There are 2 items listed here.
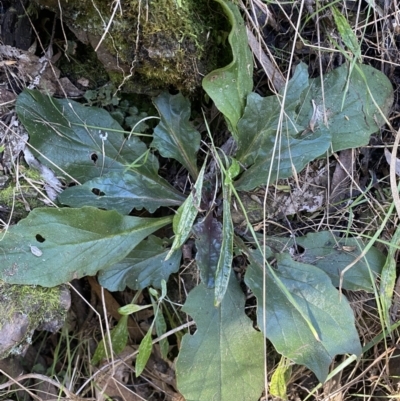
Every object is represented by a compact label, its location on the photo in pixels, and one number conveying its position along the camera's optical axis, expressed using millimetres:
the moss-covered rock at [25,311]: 428
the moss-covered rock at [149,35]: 391
